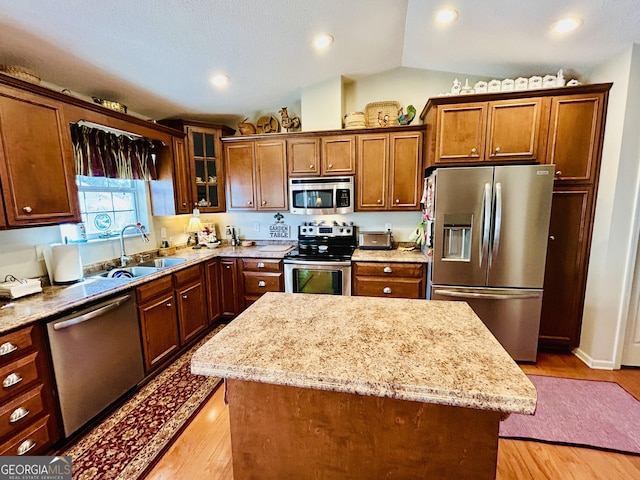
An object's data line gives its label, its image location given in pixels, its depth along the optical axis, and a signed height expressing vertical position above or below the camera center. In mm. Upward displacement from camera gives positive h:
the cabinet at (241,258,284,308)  3229 -754
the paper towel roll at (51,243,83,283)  2107 -372
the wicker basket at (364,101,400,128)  3246 +1065
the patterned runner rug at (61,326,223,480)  1650 -1426
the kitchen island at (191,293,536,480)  904 -669
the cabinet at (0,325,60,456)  1479 -987
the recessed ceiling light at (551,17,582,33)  1973 +1251
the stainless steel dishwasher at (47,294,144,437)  1741 -959
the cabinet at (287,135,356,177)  3205 +599
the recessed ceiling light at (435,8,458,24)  2081 +1398
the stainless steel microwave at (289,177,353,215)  3230 +155
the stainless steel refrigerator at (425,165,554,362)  2383 -310
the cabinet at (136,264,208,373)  2355 -917
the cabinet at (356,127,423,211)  3065 +404
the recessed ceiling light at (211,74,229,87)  2739 +1240
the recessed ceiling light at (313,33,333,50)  2405 +1414
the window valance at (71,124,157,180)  2367 +509
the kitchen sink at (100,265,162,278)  2504 -539
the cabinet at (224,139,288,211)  3391 +417
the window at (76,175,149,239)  2645 +71
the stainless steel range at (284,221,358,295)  3027 -570
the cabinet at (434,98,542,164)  2459 +656
